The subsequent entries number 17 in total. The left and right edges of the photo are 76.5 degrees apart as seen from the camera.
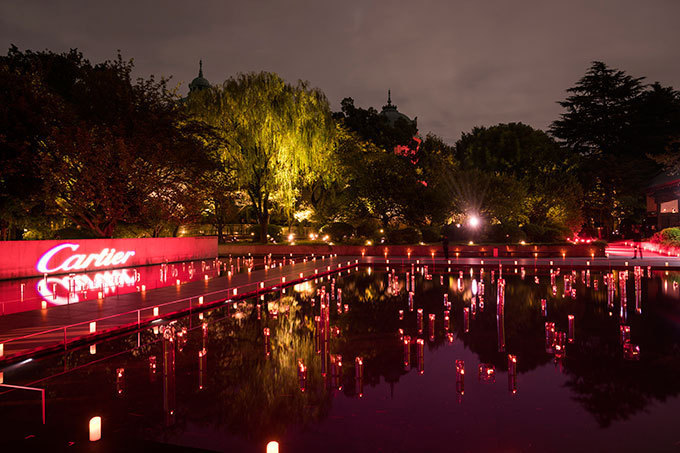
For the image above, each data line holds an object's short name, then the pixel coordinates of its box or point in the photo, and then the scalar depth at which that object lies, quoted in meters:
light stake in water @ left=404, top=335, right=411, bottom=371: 6.62
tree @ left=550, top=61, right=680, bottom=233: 43.19
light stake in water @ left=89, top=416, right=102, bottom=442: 4.19
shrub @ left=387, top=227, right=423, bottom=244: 30.53
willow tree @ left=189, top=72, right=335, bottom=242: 31.00
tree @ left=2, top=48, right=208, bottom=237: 21.67
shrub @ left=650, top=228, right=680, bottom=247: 27.23
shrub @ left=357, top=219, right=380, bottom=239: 32.74
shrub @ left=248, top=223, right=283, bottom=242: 36.28
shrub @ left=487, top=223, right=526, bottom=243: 30.97
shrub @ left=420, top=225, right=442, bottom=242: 33.75
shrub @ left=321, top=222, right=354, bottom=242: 33.06
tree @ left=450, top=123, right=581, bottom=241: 32.88
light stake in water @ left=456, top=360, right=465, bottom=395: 5.61
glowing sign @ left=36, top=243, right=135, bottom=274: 19.64
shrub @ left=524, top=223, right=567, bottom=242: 32.09
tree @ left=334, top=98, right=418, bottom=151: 48.41
